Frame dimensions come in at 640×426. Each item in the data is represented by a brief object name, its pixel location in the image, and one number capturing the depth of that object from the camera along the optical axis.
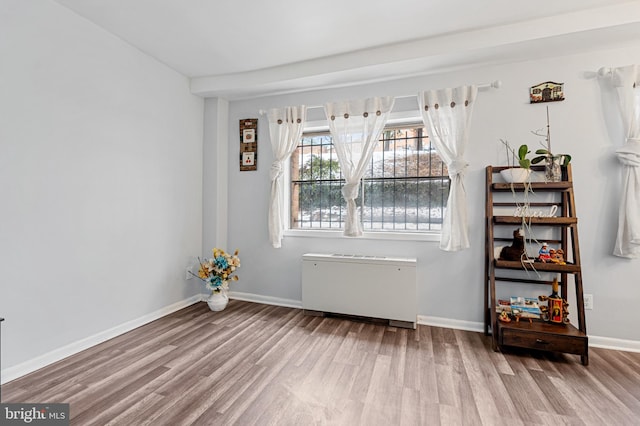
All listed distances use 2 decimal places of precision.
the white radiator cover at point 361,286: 2.87
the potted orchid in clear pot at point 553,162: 2.48
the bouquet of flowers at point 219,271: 3.28
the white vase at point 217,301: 3.32
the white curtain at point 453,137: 2.78
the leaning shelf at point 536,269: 2.24
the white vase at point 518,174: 2.53
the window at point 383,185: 3.15
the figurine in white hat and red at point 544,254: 2.41
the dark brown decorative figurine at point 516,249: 2.53
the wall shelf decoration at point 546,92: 2.60
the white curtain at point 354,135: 3.09
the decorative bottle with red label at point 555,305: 2.40
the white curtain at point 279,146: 3.41
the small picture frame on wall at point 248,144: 3.68
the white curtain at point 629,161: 2.34
